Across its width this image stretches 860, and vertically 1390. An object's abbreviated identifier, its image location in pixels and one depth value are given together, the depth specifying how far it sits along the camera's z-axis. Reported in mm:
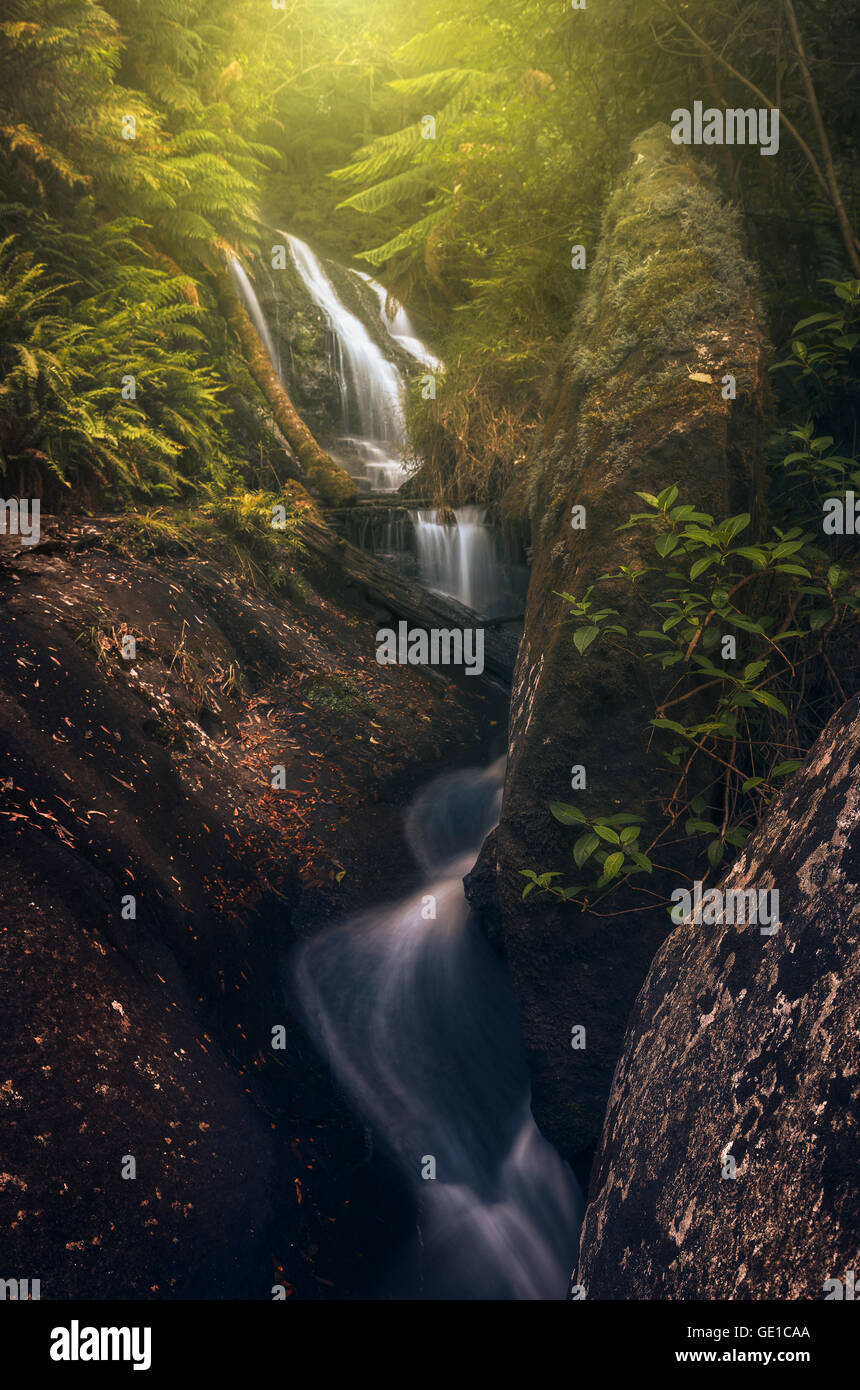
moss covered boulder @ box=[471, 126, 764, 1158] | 3814
